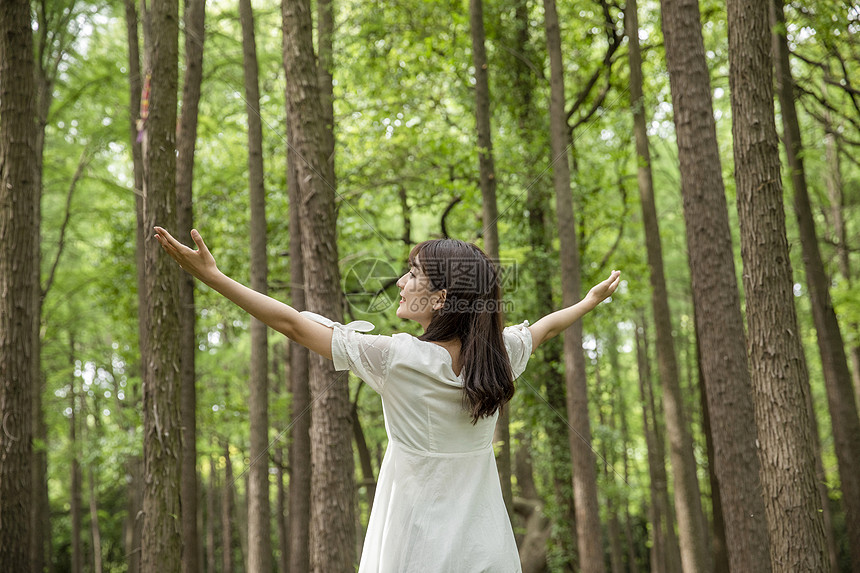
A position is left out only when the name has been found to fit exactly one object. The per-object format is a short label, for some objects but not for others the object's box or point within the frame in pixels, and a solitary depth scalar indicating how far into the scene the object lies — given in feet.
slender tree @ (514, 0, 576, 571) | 41.42
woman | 7.05
